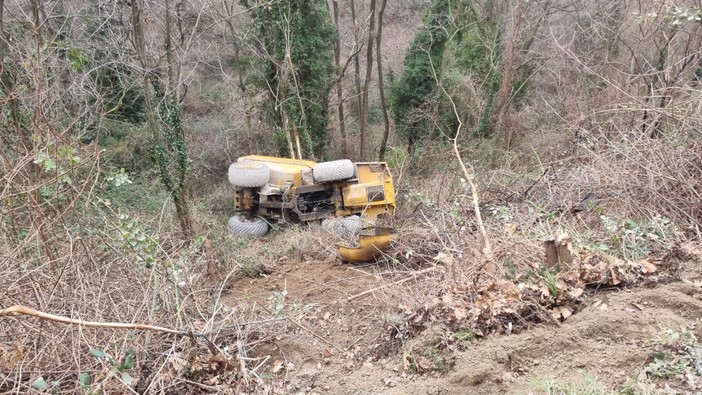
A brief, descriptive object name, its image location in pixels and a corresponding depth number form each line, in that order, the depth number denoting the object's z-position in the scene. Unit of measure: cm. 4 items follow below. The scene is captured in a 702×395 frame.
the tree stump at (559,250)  325
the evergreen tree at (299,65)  1140
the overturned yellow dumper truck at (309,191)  812
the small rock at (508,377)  255
